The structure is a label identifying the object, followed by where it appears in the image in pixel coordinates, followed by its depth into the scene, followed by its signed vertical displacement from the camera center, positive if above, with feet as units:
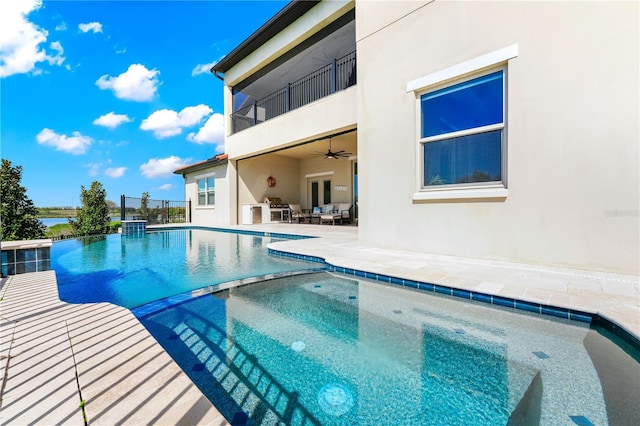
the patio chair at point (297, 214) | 47.86 -1.34
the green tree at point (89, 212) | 40.24 -0.43
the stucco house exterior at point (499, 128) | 12.24 +4.22
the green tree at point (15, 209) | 26.50 +0.08
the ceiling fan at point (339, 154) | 37.91 +7.55
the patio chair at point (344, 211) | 44.37 -0.80
